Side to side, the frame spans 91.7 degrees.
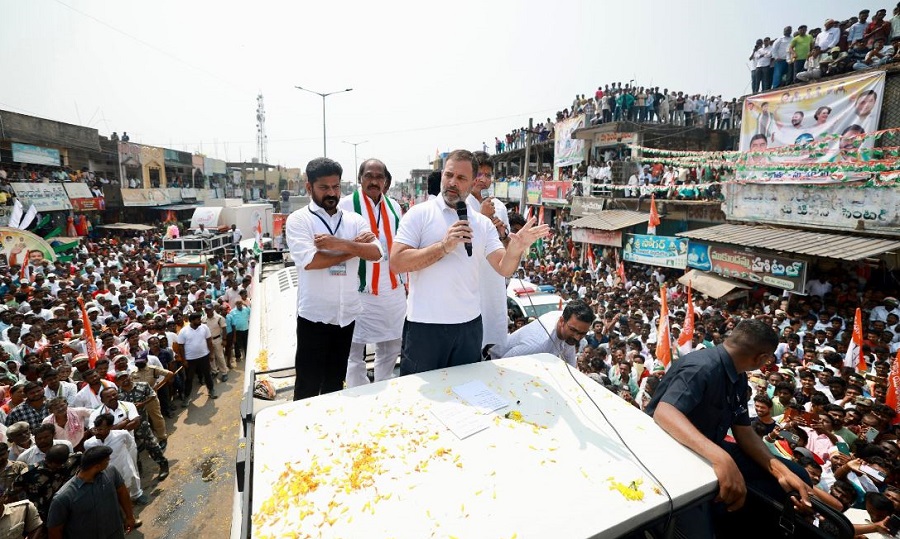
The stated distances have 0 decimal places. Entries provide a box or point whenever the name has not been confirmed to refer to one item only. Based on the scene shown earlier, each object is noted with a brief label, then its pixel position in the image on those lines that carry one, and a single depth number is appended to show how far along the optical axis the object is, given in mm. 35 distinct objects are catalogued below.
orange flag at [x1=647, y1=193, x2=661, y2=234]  15578
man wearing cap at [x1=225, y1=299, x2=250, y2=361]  10664
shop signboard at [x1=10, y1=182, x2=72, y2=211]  20781
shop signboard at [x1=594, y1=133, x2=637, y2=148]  21156
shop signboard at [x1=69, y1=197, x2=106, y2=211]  24739
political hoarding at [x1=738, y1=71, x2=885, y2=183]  10938
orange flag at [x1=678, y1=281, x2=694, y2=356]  8547
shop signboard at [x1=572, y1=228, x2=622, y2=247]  17312
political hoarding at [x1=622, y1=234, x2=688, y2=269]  14227
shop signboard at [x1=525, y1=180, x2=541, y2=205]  25922
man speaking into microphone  2803
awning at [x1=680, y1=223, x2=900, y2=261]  9750
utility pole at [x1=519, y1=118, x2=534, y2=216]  19594
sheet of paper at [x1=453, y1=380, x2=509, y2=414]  2371
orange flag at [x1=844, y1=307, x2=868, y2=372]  7523
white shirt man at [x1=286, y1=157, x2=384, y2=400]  3432
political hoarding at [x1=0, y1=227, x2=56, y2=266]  14344
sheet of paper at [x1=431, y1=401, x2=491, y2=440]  2170
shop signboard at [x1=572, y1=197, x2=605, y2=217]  20469
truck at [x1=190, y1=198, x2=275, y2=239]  23858
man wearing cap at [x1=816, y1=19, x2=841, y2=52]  12102
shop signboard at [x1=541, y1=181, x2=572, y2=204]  23344
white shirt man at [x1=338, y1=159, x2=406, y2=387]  3936
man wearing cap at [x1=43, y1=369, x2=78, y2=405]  5766
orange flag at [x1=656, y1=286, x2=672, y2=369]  7922
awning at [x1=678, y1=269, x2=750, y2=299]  12133
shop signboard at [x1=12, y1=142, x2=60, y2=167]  22388
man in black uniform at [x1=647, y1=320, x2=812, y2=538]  2453
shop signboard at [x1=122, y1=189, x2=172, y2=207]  30656
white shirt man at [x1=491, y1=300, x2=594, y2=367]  3707
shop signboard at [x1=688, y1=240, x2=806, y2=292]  10812
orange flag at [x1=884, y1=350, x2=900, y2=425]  6066
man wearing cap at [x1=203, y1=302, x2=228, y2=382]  9578
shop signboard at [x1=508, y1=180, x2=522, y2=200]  27581
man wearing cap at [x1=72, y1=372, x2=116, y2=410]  5902
